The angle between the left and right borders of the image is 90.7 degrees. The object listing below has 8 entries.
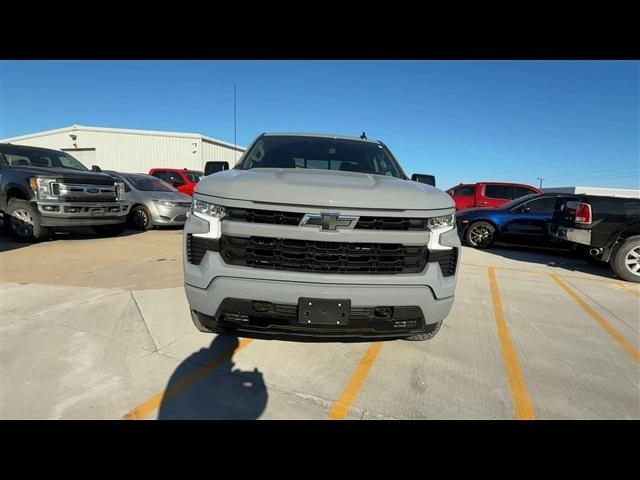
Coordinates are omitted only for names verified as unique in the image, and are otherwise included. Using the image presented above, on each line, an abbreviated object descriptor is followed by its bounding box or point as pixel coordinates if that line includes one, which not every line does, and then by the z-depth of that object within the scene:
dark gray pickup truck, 6.36
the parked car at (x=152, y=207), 8.98
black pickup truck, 5.51
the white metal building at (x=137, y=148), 25.81
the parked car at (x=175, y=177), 13.50
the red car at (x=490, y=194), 11.21
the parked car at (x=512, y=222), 7.73
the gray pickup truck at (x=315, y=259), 1.96
